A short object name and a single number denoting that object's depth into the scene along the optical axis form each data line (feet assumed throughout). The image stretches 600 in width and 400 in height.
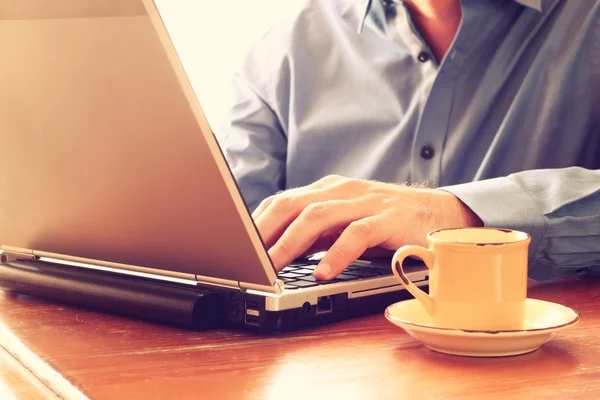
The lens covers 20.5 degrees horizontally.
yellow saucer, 3.31
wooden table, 3.18
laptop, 3.37
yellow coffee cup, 3.38
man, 4.20
